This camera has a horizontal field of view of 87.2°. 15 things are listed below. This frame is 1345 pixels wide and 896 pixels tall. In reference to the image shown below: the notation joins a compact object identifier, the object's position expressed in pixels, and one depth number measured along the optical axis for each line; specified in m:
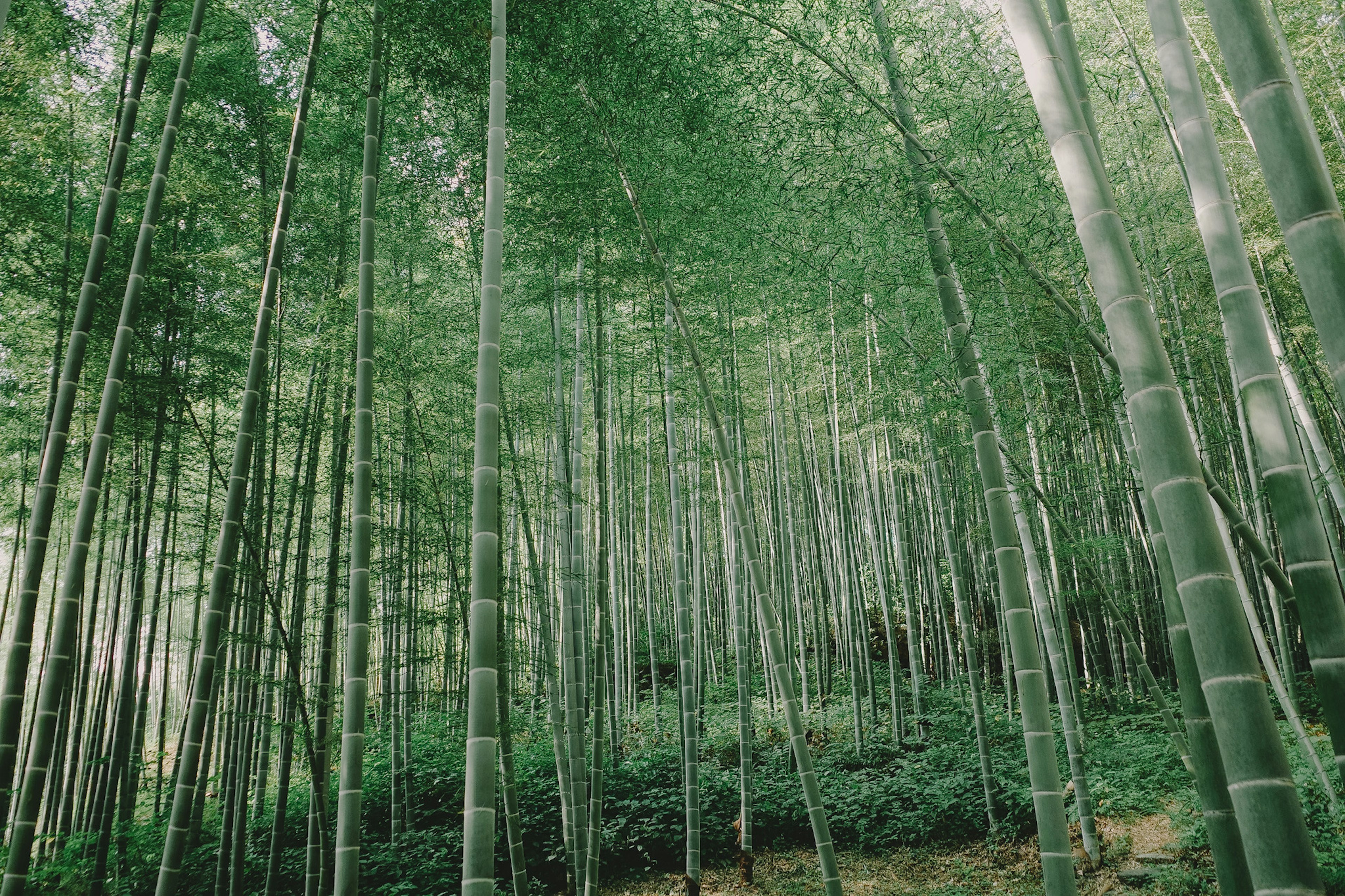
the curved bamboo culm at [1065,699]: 4.09
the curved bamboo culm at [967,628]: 5.19
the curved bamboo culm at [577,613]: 3.85
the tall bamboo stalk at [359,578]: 2.27
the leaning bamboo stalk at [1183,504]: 1.04
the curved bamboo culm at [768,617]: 2.71
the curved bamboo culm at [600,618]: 3.46
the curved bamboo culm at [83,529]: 2.52
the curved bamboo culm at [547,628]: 4.56
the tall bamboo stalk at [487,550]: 1.67
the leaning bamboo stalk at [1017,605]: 2.02
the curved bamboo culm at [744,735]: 4.96
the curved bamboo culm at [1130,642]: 3.29
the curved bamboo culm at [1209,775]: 1.71
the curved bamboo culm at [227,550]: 2.60
